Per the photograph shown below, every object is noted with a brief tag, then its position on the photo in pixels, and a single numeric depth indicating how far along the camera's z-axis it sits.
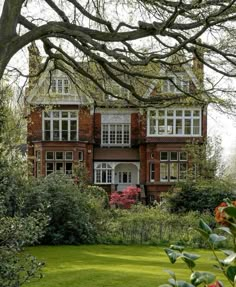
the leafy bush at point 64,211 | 17.98
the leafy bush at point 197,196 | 25.50
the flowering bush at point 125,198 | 35.87
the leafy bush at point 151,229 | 18.45
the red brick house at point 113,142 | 44.09
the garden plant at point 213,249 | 2.61
